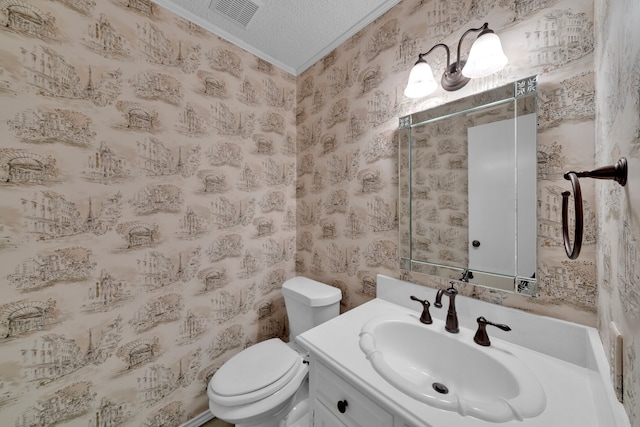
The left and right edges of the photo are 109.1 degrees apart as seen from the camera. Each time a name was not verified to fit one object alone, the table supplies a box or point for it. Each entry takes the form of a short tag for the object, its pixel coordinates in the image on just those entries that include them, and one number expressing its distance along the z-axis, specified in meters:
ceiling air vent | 1.20
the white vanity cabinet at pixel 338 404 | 0.65
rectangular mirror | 0.83
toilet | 1.01
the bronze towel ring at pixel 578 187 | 0.41
